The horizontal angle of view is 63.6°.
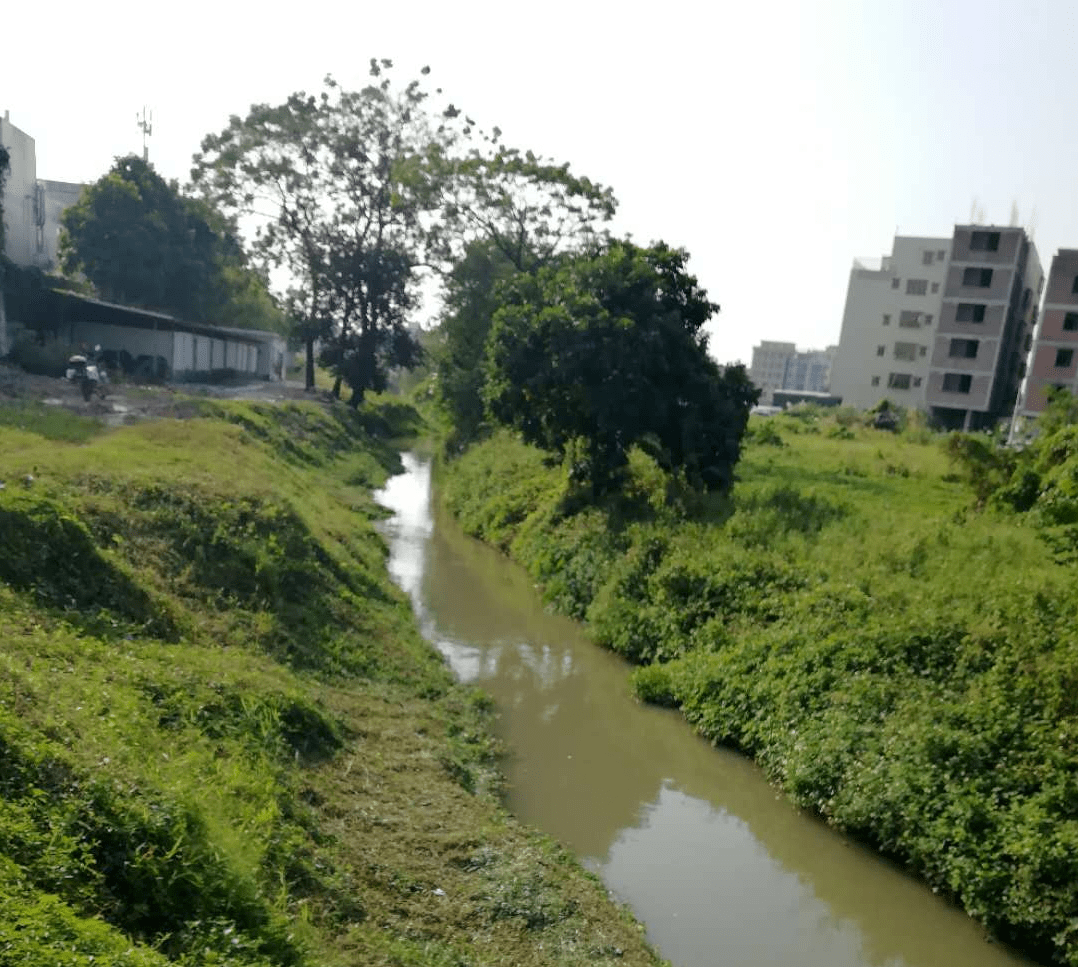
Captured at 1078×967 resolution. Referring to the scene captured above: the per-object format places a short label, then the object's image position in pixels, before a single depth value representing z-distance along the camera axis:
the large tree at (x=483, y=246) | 31.02
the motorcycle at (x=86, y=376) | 22.98
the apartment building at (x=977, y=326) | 53.34
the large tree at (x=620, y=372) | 19.27
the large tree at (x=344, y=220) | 40.81
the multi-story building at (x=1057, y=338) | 48.44
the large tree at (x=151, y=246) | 43.78
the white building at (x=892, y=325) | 66.38
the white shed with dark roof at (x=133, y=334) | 33.09
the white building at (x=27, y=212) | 38.28
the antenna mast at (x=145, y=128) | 56.56
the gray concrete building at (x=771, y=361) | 169.00
